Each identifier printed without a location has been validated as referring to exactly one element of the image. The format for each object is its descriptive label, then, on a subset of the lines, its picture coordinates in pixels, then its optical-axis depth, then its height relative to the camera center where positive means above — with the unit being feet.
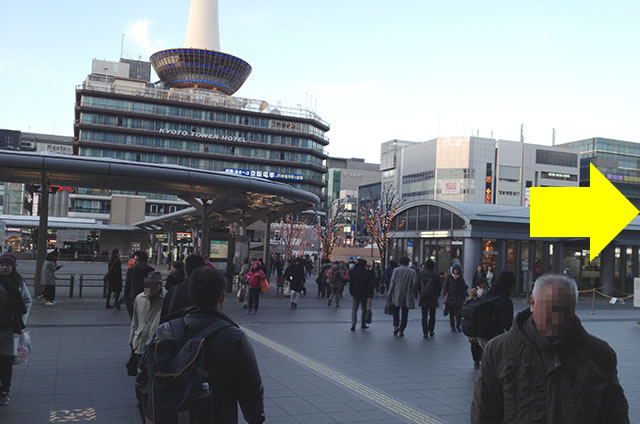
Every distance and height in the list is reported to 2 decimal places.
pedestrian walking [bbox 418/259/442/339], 42.37 -3.78
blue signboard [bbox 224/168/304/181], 313.94 +32.76
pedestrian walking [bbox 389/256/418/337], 42.36 -3.40
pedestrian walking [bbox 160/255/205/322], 19.54 -2.11
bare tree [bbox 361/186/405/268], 105.90 +2.62
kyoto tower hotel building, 293.84 +54.76
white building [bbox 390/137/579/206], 330.13 +43.09
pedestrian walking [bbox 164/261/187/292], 26.71 -1.67
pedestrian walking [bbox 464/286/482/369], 31.07 -5.36
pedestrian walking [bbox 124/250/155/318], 31.37 -2.24
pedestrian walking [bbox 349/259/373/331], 44.27 -3.00
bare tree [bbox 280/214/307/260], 185.45 +1.66
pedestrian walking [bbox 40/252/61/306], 54.95 -4.63
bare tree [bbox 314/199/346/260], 147.72 +0.97
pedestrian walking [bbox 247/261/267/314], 52.01 -3.77
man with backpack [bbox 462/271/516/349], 25.64 -2.80
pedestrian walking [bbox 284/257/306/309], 61.93 -4.17
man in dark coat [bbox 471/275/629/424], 7.97 -1.58
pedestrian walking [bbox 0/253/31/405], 20.47 -2.89
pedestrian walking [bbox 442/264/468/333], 45.42 -3.68
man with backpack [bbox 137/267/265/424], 8.80 -2.00
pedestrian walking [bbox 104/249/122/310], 54.80 -4.21
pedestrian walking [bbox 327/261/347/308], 65.10 -4.20
